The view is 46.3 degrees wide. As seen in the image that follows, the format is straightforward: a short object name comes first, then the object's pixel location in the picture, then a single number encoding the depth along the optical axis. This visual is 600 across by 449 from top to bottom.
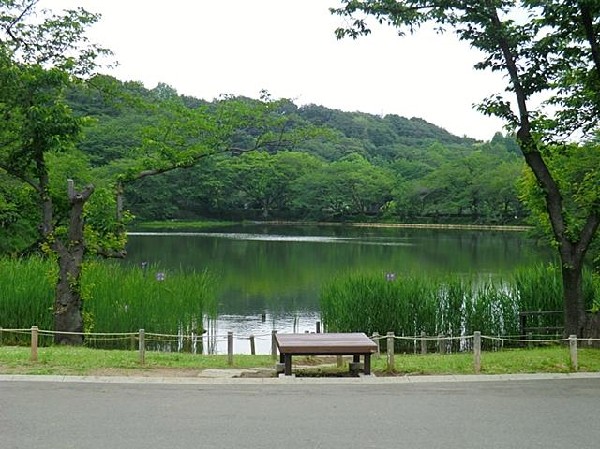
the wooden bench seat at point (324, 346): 7.93
